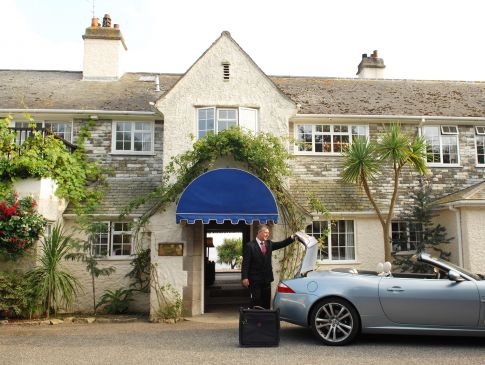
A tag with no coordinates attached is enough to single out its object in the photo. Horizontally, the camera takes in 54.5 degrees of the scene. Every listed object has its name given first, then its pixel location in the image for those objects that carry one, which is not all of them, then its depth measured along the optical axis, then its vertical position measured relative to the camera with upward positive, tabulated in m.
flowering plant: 11.80 +0.27
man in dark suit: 9.12 -0.63
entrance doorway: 14.41 -2.00
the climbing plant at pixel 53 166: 12.70 +1.99
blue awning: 11.07 +0.84
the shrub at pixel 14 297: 11.55 -1.50
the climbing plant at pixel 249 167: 12.09 +1.77
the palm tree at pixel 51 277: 11.78 -1.04
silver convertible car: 7.94 -1.19
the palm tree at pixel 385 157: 13.77 +2.27
